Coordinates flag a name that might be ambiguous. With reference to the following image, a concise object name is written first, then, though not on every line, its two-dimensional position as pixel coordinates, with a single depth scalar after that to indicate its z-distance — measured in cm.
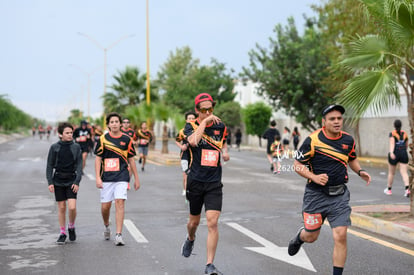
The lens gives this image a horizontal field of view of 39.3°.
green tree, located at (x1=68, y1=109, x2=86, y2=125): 16488
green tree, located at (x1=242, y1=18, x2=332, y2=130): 3247
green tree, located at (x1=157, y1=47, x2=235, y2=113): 6159
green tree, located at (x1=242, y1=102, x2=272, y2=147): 4578
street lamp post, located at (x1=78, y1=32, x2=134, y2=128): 4438
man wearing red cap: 594
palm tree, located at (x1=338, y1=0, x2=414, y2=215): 917
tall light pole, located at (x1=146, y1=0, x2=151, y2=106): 3441
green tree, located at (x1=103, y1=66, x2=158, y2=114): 4875
